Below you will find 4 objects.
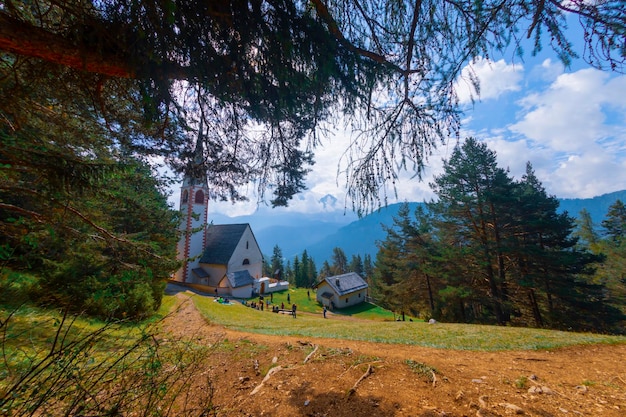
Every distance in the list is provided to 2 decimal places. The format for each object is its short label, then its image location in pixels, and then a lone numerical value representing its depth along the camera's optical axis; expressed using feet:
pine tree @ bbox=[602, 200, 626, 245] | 109.19
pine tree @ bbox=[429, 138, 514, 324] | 53.98
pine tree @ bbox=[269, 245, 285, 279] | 216.86
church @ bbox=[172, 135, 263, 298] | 90.63
